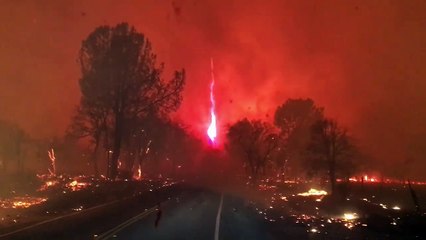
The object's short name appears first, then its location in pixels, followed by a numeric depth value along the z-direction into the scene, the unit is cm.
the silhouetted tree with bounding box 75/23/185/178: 5548
